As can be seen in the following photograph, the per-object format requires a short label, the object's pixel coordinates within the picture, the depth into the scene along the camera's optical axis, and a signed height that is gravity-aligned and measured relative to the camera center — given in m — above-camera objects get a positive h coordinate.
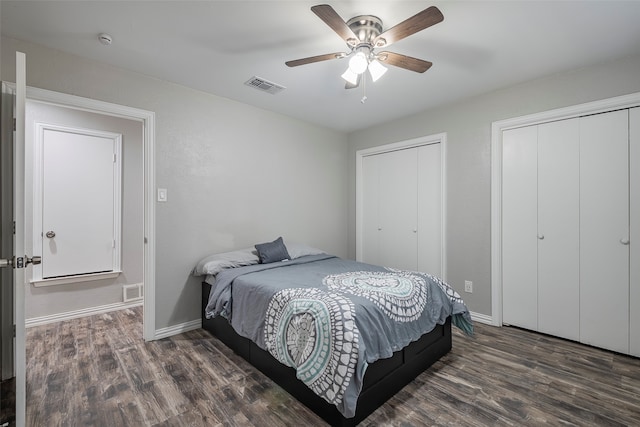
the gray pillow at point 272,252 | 3.04 -0.39
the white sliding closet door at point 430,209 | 3.54 +0.07
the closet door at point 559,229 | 2.67 -0.13
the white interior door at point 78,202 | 3.21 +0.15
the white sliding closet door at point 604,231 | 2.45 -0.13
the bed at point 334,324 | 1.61 -0.72
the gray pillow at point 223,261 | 2.78 -0.45
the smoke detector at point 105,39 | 2.11 +1.27
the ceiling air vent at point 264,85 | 2.80 +1.28
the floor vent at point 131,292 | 3.67 -0.98
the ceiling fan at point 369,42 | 1.66 +1.07
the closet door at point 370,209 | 4.22 +0.09
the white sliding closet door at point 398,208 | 3.79 +0.09
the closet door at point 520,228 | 2.89 -0.12
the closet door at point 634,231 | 2.38 -0.12
